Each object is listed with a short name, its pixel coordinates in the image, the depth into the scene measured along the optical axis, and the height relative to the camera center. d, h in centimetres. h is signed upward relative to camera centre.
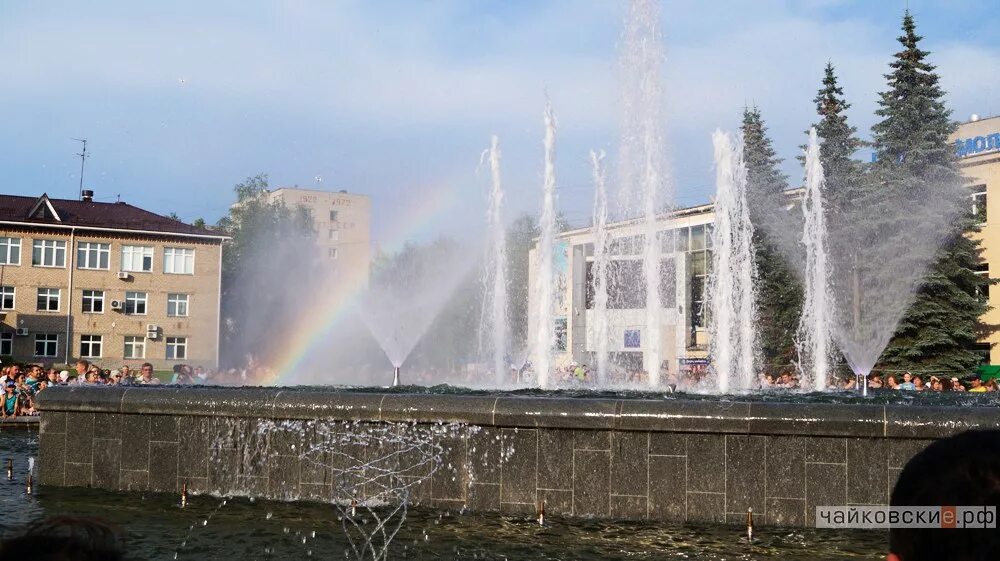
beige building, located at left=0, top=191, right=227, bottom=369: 5316 +421
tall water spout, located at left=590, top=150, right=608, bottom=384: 2656 +319
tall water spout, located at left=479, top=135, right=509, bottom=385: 2434 +238
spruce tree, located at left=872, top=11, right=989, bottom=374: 3231 +630
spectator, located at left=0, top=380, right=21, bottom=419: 1898 -101
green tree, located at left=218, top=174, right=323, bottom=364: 6250 +628
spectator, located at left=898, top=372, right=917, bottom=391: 1791 -43
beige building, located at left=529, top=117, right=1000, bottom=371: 3406 +388
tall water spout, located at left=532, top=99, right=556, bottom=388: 2162 +184
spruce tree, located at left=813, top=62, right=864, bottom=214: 3475 +831
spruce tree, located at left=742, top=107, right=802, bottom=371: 3803 +336
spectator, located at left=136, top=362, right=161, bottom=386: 1706 -33
